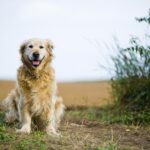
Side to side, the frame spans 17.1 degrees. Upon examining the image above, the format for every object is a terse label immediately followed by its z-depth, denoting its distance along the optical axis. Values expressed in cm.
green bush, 1063
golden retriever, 753
